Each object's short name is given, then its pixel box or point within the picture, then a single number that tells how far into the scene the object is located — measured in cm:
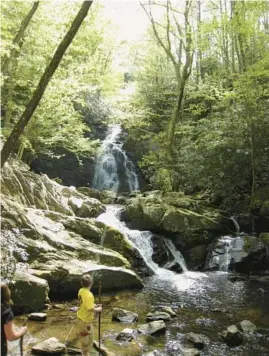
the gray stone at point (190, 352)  698
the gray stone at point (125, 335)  752
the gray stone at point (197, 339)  752
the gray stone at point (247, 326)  834
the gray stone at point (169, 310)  936
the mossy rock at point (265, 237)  1458
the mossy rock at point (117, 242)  1372
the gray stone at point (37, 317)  818
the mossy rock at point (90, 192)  2268
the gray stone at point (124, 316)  873
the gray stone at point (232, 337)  768
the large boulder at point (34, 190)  1280
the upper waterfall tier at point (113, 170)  2689
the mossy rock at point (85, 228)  1293
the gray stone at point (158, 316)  887
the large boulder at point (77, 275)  981
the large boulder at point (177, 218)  1598
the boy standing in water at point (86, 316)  611
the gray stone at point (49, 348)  640
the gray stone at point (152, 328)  801
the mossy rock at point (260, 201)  1652
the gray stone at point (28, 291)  845
